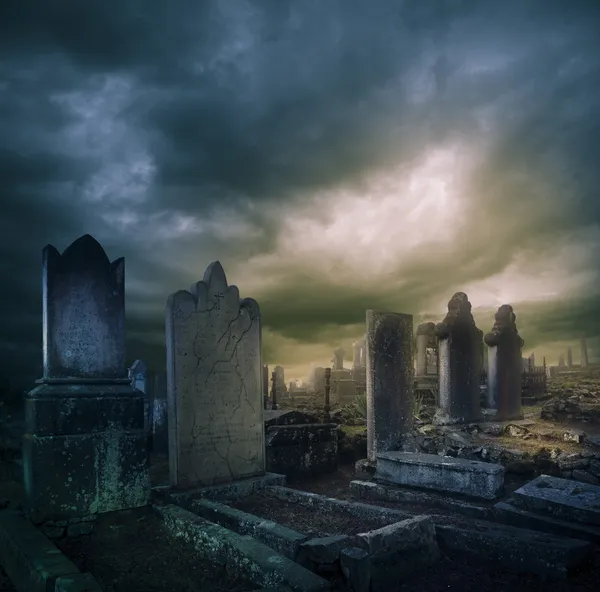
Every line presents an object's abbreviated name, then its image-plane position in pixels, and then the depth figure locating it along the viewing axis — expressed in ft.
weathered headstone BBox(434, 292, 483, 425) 35.22
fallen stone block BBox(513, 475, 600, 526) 14.52
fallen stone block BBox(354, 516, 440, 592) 12.04
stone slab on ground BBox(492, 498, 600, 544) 13.70
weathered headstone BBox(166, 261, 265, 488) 17.76
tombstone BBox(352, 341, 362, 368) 119.19
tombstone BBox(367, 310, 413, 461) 23.59
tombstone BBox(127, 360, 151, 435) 37.93
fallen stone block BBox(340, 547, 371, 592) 11.11
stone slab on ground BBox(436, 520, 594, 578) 12.38
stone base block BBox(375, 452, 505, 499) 17.61
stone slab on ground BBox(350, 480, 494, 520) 16.31
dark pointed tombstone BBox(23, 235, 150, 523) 14.49
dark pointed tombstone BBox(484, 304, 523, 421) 40.06
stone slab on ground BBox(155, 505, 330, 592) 10.04
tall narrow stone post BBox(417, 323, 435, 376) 65.77
